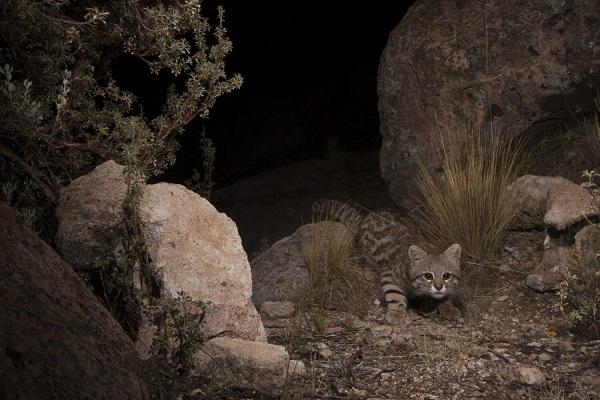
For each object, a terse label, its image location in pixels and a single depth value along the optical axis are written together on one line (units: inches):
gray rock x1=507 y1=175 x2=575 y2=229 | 272.1
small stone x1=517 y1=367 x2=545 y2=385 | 205.0
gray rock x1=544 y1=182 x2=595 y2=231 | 253.9
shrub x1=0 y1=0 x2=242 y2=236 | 204.7
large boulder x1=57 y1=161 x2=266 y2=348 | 191.5
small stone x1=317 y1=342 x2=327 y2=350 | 224.6
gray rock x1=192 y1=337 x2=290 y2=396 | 182.7
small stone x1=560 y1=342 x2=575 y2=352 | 222.7
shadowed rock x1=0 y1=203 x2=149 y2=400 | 125.3
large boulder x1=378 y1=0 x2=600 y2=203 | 300.5
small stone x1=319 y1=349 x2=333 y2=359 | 218.2
